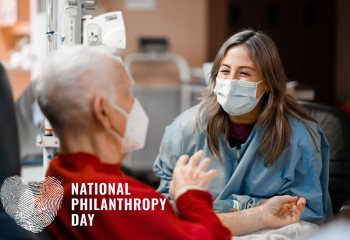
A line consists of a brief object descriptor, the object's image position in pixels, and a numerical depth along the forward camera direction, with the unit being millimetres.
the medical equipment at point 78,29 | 1668
